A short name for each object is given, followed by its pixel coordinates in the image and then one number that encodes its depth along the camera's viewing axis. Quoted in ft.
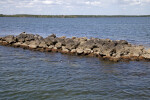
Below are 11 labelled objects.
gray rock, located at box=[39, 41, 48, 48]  104.35
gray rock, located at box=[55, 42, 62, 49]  101.04
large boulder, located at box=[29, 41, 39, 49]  104.57
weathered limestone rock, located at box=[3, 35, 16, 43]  118.32
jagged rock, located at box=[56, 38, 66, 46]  103.88
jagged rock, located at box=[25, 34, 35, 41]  118.24
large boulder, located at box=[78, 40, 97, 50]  94.48
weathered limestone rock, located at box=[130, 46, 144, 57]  86.51
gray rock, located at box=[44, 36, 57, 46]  105.60
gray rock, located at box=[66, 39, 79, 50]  97.19
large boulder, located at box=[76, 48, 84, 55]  90.32
